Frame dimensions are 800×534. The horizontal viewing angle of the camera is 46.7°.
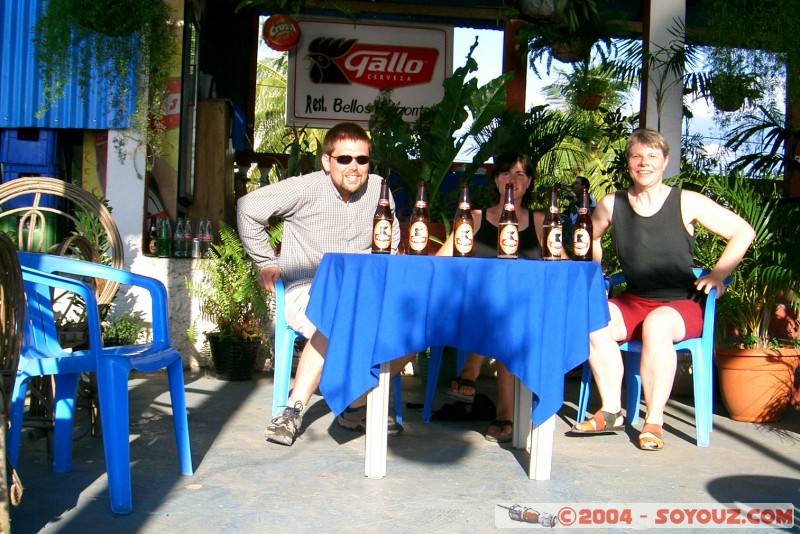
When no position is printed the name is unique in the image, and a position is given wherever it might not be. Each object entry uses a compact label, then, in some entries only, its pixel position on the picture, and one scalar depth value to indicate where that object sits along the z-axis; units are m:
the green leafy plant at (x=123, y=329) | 6.19
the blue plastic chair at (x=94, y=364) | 3.06
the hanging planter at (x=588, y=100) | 10.81
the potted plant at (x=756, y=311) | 5.11
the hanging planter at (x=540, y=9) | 6.90
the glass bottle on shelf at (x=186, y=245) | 6.95
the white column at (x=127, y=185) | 6.80
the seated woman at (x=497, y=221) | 4.76
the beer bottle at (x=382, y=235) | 4.11
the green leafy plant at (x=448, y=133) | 7.01
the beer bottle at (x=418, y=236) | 4.14
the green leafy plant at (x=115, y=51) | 6.35
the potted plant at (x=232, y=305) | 6.26
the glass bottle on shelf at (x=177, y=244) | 6.94
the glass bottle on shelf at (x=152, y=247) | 6.83
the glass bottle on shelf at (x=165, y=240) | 6.87
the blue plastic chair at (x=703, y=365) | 4.54
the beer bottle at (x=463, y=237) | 4.17
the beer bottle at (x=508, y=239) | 4.11
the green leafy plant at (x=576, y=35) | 7.91
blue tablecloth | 3.59
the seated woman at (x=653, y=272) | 4.46
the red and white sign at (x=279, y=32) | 11.01
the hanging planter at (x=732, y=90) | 7.38
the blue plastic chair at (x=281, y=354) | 4.55
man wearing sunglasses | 4.48
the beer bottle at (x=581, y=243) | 4.18
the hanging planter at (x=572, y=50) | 8.25
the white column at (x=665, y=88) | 7.11
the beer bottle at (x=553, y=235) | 4.20
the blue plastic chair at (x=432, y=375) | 4.87
